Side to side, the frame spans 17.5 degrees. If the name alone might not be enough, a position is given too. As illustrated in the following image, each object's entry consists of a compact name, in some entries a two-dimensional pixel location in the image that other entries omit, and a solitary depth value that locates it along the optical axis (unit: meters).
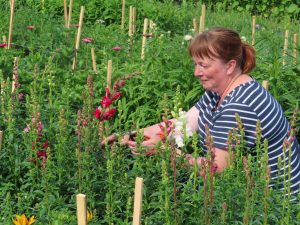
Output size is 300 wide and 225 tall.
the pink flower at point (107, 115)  4.98
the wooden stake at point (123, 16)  12.47
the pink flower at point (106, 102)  5.06
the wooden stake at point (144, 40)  8.61
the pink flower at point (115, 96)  5.30
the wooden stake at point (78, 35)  9.77
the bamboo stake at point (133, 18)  11.22
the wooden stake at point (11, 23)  9.39
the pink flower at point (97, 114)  4.94
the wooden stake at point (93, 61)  8.57
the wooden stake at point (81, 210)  3.22
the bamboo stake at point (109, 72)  6.72
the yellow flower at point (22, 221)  3.98
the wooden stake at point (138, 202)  3.32
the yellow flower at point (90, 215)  4.03
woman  5.14
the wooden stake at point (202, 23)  9.55
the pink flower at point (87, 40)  9.44
